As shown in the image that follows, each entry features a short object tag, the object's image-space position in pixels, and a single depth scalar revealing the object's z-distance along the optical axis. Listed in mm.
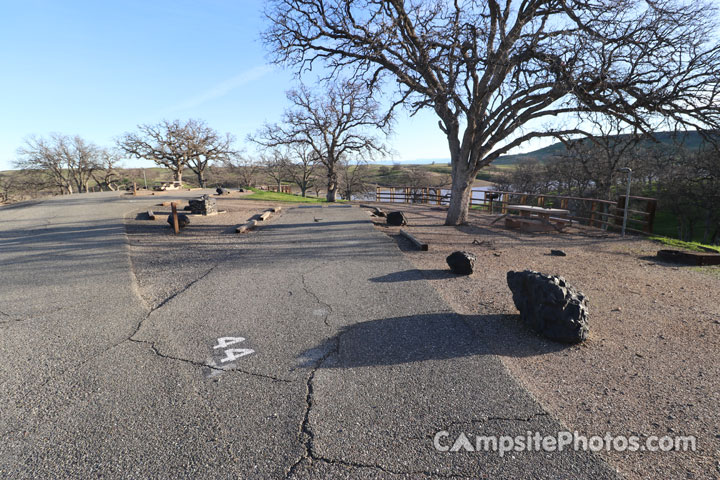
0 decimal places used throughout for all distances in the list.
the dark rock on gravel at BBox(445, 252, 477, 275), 6352
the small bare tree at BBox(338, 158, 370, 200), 45116
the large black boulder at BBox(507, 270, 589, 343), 3676
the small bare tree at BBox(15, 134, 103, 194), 42991
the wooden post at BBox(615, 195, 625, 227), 11416
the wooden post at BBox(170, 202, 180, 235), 10164
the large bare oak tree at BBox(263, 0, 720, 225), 9180
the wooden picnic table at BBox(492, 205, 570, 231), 11156
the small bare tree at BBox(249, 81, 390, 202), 25125
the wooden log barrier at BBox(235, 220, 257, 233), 10562
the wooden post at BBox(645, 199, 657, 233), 10888
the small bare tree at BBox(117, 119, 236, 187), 39344
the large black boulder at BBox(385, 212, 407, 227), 12547
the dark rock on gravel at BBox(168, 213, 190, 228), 11039
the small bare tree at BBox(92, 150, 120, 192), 47438
